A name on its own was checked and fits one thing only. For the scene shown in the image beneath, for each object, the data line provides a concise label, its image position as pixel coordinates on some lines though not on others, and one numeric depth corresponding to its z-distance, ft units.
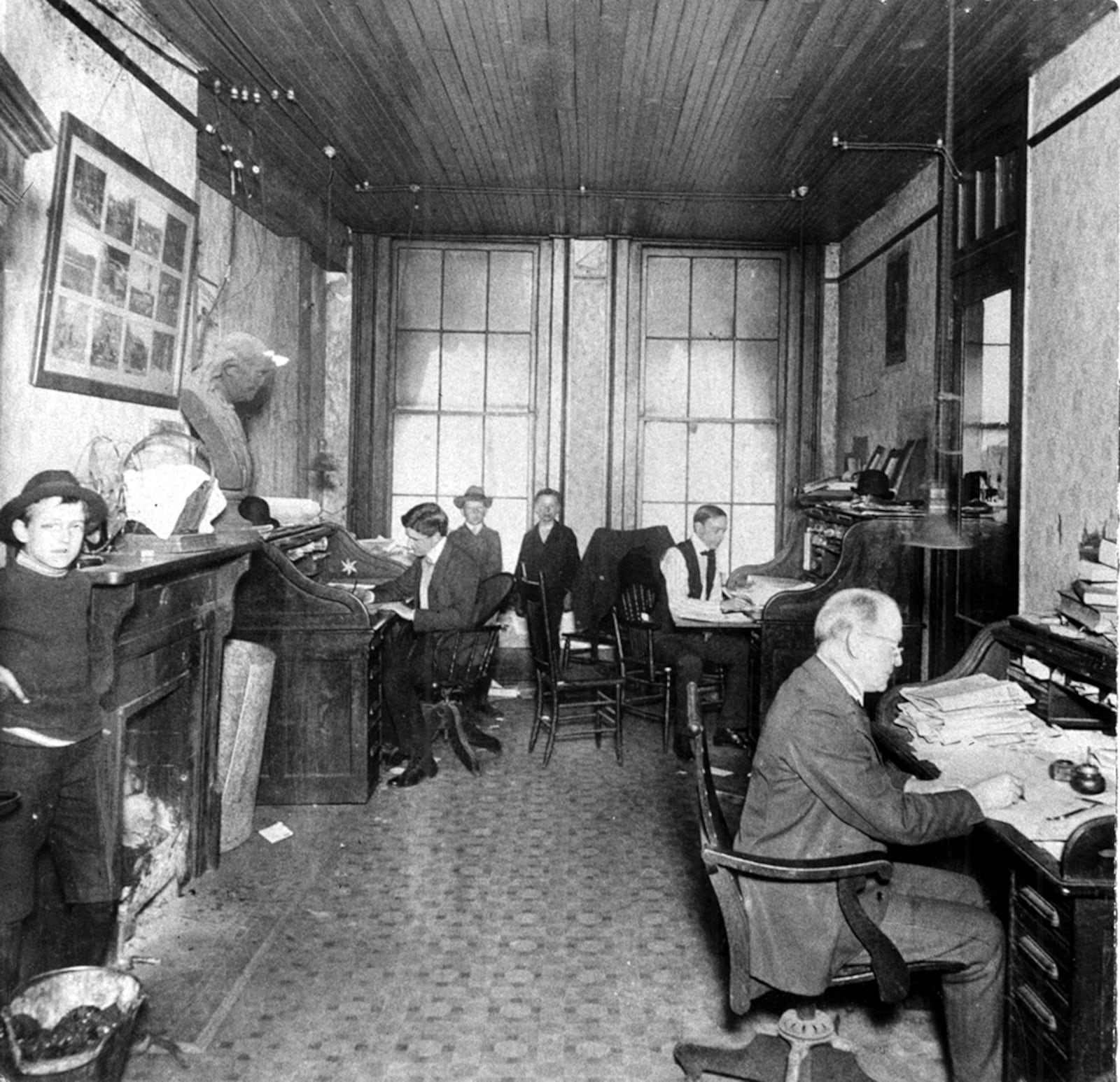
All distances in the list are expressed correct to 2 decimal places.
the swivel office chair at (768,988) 8.21
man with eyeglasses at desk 8.59
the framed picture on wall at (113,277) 12.55
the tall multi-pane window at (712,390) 29.99
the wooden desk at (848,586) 19.25
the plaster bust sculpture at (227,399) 16.71
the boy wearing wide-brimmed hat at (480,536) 21.77
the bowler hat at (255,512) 17.63
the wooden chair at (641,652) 21.44
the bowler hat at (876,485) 20.92
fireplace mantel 10.95
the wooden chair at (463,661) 19.06
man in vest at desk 20.26
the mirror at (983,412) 19.12
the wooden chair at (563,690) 19.89
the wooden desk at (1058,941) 7.64
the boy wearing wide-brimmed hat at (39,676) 9.32
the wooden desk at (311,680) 16.99
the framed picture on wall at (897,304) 23.65
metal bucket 7.86
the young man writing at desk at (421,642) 18.61
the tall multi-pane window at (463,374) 29.94
